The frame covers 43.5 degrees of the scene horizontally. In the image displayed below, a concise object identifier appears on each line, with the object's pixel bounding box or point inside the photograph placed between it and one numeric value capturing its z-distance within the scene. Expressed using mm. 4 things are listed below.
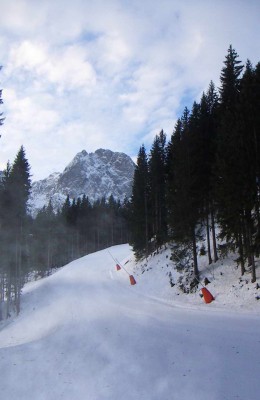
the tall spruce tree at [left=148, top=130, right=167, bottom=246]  41469
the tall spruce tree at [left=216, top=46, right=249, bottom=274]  18656
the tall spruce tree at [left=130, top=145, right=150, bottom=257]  41156
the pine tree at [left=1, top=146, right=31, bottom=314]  30219
